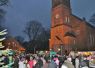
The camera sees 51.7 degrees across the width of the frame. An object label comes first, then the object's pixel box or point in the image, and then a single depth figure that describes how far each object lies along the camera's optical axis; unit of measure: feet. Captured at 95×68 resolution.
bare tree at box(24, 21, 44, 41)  122.00
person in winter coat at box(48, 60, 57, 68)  16.27
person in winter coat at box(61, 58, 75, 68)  8.47
